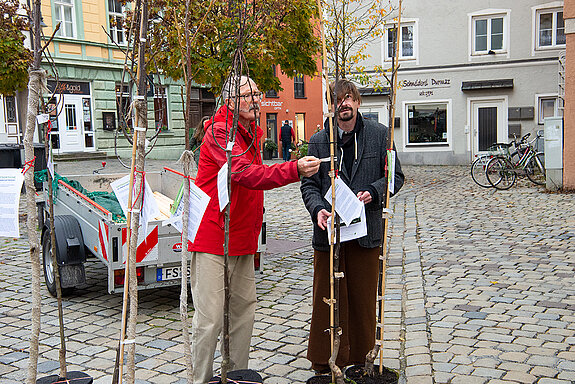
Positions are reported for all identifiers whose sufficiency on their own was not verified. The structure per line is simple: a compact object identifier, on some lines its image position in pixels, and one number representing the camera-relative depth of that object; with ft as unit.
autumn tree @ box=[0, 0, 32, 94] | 36.19
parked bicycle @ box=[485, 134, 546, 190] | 48.65
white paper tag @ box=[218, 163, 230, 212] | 9.62
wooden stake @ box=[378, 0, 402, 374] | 11.38
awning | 78.02
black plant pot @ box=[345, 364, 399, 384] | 11.27
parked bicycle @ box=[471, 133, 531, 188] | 50.14
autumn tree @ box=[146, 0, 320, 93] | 27.30
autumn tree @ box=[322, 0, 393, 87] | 55.11
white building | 77.20
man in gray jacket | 11.98
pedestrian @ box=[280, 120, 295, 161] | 97.04
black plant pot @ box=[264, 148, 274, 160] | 102.89
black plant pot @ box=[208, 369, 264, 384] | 9.81
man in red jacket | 10.71
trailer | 17.22
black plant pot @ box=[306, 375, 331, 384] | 10.99
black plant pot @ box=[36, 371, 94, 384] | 9.74
